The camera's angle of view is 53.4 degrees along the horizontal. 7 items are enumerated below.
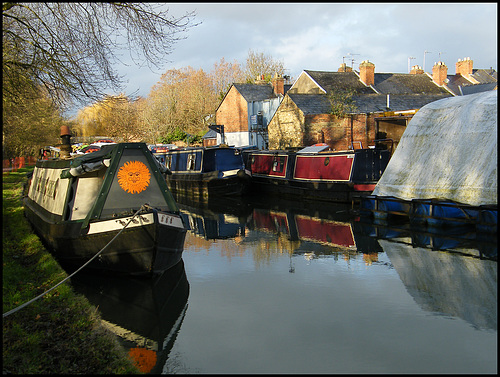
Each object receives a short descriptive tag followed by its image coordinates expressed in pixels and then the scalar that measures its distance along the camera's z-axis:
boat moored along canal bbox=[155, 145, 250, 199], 23.41
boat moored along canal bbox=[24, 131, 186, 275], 8.68
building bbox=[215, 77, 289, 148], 41.53
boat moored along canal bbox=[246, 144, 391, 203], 19.25
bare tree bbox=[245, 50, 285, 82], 62.34
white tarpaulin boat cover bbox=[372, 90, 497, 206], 13.44
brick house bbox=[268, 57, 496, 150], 31.09
